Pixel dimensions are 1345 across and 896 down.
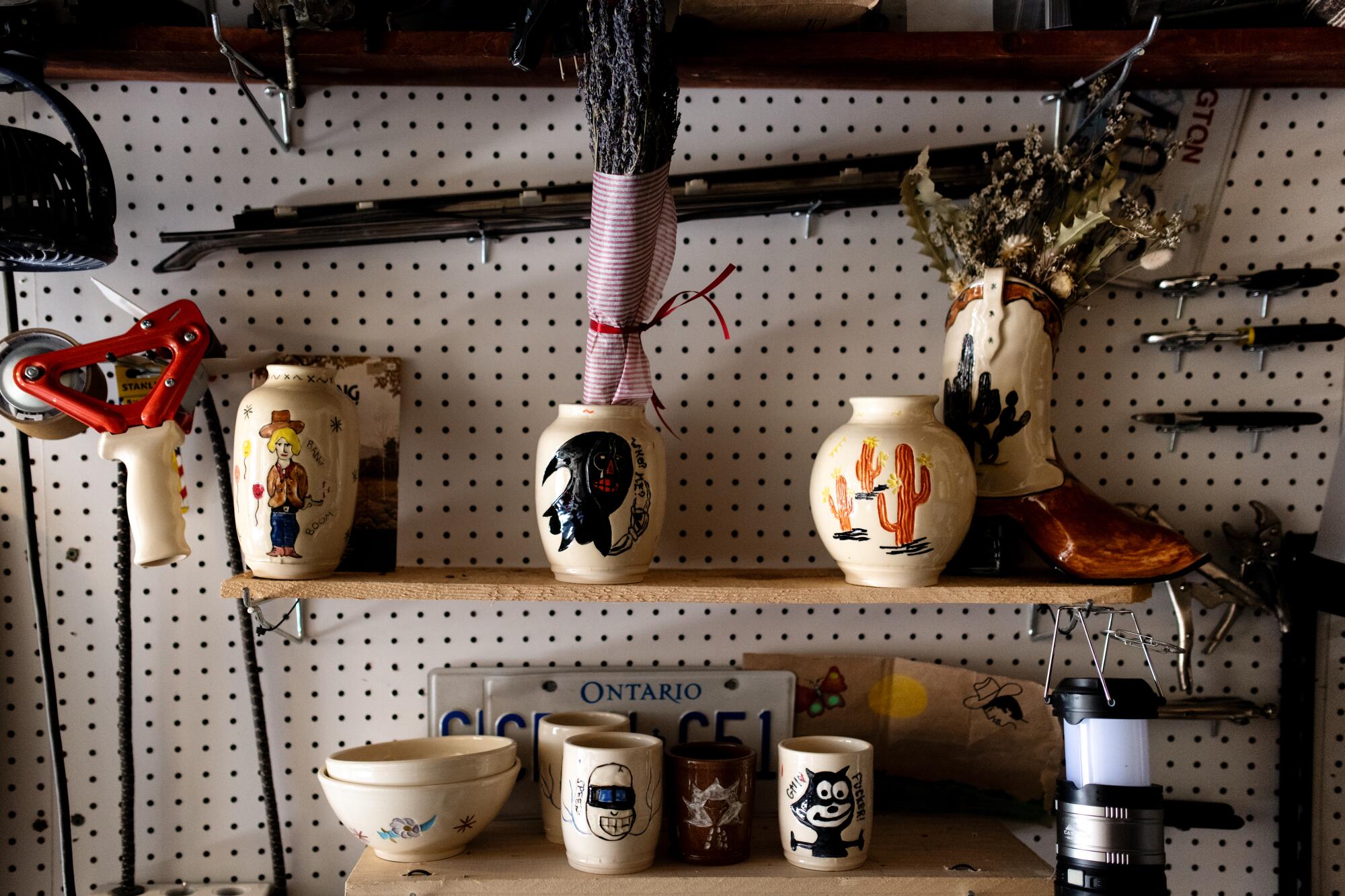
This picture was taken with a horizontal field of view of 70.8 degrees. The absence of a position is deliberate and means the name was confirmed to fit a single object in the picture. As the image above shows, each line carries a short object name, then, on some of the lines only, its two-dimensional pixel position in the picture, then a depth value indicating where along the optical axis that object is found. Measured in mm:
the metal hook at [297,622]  1189
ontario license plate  1254
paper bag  1268
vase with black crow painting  1039
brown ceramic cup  1093
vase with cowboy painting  1042
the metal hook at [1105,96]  1082
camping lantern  1008
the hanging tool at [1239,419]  1241
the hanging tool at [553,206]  1204
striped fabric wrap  1032
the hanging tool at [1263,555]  1255
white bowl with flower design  1048
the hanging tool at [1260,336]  1235
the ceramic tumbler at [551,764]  1154
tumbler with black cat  1076
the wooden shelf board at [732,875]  1059
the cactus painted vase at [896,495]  1029
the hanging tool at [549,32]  1035
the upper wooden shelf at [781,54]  1094
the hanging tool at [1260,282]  1229
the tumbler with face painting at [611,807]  1062
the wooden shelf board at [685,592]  1048
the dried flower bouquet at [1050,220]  1100
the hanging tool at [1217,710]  1265
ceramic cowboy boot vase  1090
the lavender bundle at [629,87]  988
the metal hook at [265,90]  1078
